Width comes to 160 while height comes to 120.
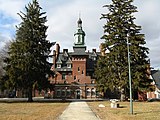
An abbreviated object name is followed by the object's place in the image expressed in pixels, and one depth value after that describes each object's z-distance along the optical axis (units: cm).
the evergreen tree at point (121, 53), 4172
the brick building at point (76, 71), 7306
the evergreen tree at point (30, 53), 4225
